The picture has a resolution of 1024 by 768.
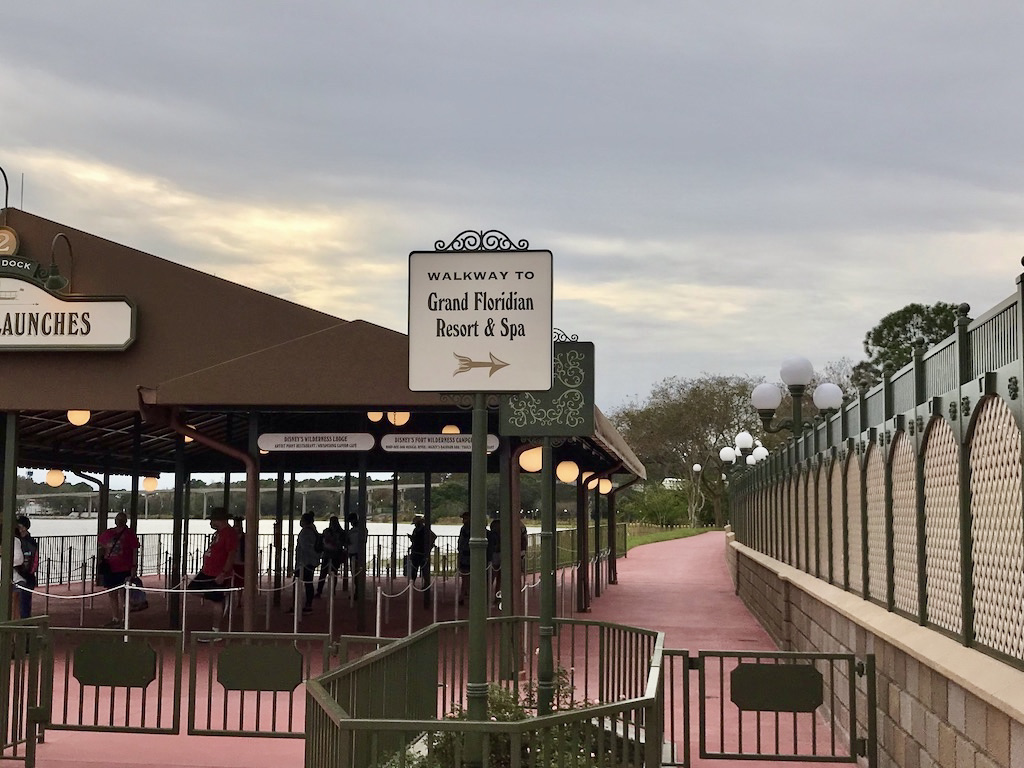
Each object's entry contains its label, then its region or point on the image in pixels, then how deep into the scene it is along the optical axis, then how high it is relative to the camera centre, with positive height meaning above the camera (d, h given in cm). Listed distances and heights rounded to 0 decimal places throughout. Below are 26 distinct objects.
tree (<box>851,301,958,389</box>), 5697 +837
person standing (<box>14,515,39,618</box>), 1852 -98
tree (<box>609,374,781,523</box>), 7088 +484
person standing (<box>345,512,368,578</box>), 1825 -62
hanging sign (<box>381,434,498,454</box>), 1562 +78
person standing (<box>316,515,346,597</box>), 2281 -74
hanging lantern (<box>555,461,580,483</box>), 2004 +56
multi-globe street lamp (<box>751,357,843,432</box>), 1766 +172
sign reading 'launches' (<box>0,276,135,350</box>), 1625 +237
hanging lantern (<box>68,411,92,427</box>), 1684 +115
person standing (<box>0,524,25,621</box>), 1664 -79
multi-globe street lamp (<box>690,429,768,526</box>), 3284 +162
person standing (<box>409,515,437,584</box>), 2439 -76
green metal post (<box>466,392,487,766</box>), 633 -40
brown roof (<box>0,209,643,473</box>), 1502 +183
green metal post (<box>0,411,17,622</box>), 1567 -35
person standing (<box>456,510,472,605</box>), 2360 -88
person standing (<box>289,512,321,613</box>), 2147 -74
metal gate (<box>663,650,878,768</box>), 917 -147
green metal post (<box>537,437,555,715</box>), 934 -85
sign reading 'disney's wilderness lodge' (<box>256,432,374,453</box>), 1554 +78
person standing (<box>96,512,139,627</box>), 1919 -85
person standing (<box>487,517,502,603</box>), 2275 -84
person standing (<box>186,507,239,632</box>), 1781 -76
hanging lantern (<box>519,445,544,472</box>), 1522 +56
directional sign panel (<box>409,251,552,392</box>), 639 +95
